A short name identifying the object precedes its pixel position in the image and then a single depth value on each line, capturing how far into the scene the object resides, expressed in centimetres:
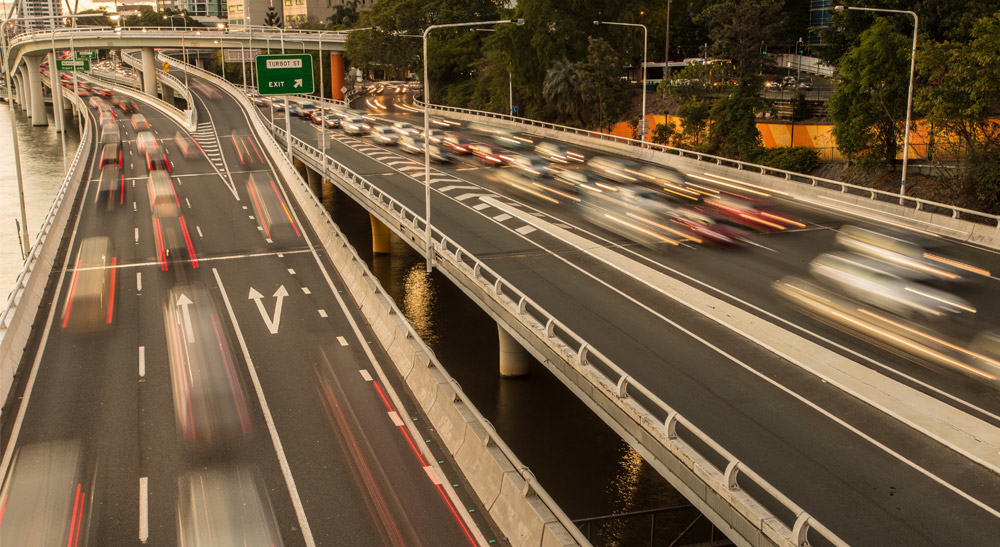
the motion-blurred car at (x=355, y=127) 8350
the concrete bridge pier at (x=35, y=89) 13212
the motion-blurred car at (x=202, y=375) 2088
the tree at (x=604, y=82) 7975
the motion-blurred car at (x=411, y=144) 7169
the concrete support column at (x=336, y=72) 13362
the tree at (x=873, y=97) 4803
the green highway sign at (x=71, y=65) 8558
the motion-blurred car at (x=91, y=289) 2881
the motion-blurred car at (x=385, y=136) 7606
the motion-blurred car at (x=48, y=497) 1639
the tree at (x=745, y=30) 6462
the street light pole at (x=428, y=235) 3353
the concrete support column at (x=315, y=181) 7394
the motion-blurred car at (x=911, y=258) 3081
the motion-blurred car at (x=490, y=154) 6259
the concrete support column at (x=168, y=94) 15325
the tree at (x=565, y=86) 8244
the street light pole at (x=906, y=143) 3997
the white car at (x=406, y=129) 7888
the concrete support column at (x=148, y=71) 12206
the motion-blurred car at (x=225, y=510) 1622
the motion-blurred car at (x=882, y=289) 2753
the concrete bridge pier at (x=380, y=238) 5291
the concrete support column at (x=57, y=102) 11076
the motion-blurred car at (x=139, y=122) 8944
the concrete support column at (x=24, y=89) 14762
